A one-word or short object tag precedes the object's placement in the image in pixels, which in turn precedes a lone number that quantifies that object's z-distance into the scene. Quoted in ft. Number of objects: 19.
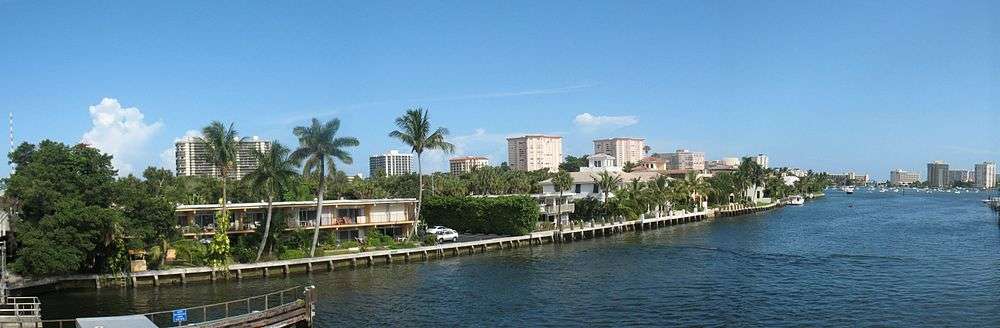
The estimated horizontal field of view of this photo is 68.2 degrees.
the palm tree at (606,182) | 347.15
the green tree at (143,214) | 177.58
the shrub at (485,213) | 268.00
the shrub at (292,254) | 206.25
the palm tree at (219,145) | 194.49
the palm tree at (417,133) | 254.06
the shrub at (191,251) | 193.67
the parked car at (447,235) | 257.14
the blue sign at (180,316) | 105.81
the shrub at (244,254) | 198.90
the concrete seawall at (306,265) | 173.88
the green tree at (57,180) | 170.50
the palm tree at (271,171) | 199.62
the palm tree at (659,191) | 379.47
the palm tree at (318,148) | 208.64
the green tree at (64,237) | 160.97
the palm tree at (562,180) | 367.70
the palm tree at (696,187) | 433.89
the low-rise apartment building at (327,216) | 220.84
